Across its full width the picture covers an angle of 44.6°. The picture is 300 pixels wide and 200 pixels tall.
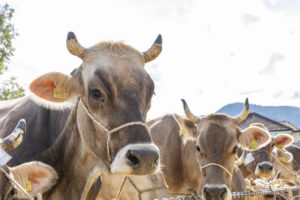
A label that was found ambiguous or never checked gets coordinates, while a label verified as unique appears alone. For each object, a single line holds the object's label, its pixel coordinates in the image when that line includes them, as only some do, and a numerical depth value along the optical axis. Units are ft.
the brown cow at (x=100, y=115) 10.11
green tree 54.49
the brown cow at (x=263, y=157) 25.84
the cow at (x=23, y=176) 10.12
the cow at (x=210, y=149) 17.04
